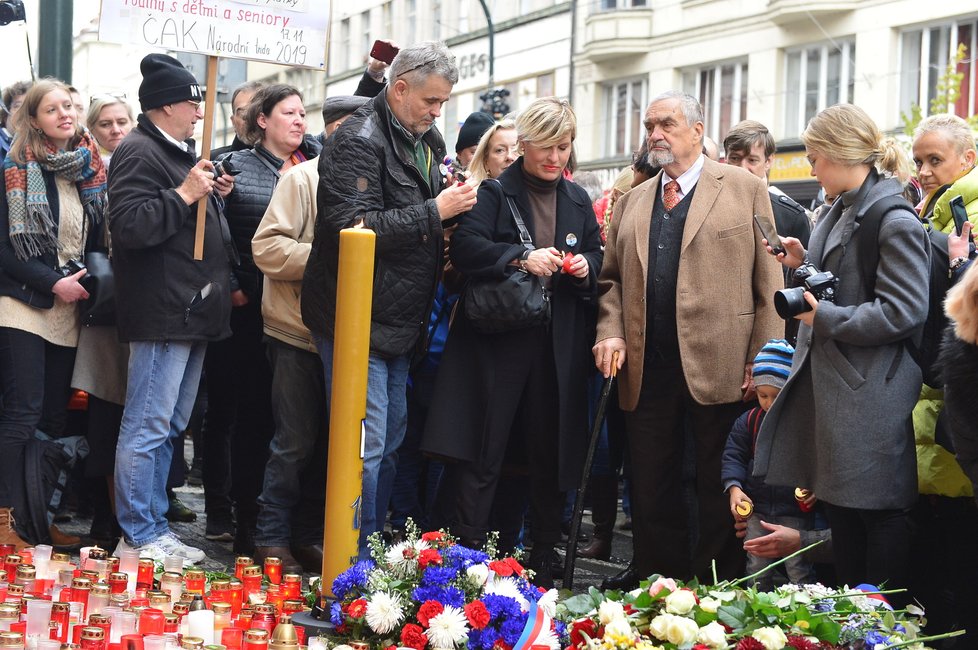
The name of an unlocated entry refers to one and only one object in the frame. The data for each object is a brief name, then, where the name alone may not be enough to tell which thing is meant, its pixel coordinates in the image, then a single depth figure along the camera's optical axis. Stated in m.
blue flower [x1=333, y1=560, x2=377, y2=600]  3.94
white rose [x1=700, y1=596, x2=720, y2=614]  3.62
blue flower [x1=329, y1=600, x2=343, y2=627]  3.96
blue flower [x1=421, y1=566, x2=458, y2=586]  3.87
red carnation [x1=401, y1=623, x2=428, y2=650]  3.71
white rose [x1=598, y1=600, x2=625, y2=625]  3.63
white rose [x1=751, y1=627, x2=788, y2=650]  3.39
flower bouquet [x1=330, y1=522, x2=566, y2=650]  3.71
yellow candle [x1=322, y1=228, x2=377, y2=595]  3.93
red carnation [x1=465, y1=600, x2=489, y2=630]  3.70
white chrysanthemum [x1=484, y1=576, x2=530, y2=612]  3.86
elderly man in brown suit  5.62
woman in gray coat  4.73
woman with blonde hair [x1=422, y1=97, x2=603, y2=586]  5.82
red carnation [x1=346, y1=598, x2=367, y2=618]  3.86
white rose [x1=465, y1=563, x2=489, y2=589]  3.91
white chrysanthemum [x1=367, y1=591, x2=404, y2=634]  3.79
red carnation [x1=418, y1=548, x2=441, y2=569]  3.97
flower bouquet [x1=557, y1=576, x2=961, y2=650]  3.49
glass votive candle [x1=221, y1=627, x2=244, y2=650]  3.99
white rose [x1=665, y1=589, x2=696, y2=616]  3.62
